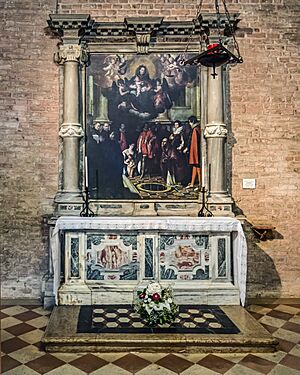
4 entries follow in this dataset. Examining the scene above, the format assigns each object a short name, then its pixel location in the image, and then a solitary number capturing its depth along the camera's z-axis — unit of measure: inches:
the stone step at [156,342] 155.7
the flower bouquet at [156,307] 167.5
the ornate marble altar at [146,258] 204.7
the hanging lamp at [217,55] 190.8
